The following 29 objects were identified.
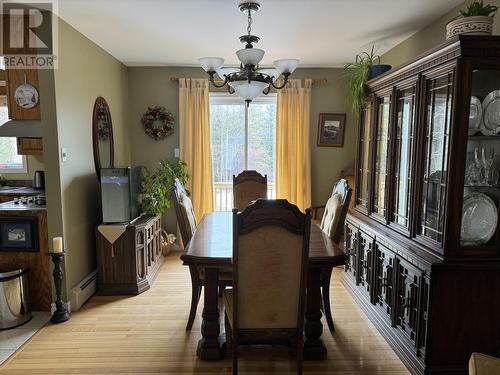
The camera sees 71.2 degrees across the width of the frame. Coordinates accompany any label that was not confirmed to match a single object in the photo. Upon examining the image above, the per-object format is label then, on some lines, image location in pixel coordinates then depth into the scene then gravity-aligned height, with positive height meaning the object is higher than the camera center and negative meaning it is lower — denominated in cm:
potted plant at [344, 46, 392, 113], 328 +75
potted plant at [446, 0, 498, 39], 200 +77
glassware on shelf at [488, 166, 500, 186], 213 -13
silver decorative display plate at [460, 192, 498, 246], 212 -39
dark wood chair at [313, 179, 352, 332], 275 -54
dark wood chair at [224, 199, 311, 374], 188 -66
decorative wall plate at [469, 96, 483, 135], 206 +25
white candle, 283 -74
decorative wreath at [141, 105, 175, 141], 478 +44
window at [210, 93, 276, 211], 484 +23
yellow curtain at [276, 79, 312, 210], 471 +16
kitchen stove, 307 -48
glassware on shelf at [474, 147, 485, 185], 212 -6
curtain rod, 472 +100
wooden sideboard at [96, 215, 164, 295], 344 -108
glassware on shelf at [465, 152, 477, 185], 211 -9
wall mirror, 367 +20
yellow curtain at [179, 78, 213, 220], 471 +21
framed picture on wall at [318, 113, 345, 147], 481 +36
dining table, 236 -105
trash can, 278 -118
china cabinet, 202 -37
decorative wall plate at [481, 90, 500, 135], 211 +24
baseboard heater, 312 -128
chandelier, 246 +65
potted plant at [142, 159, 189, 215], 398 -37
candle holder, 284 -112
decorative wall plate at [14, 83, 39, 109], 300 +50
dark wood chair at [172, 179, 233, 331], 275 -91
